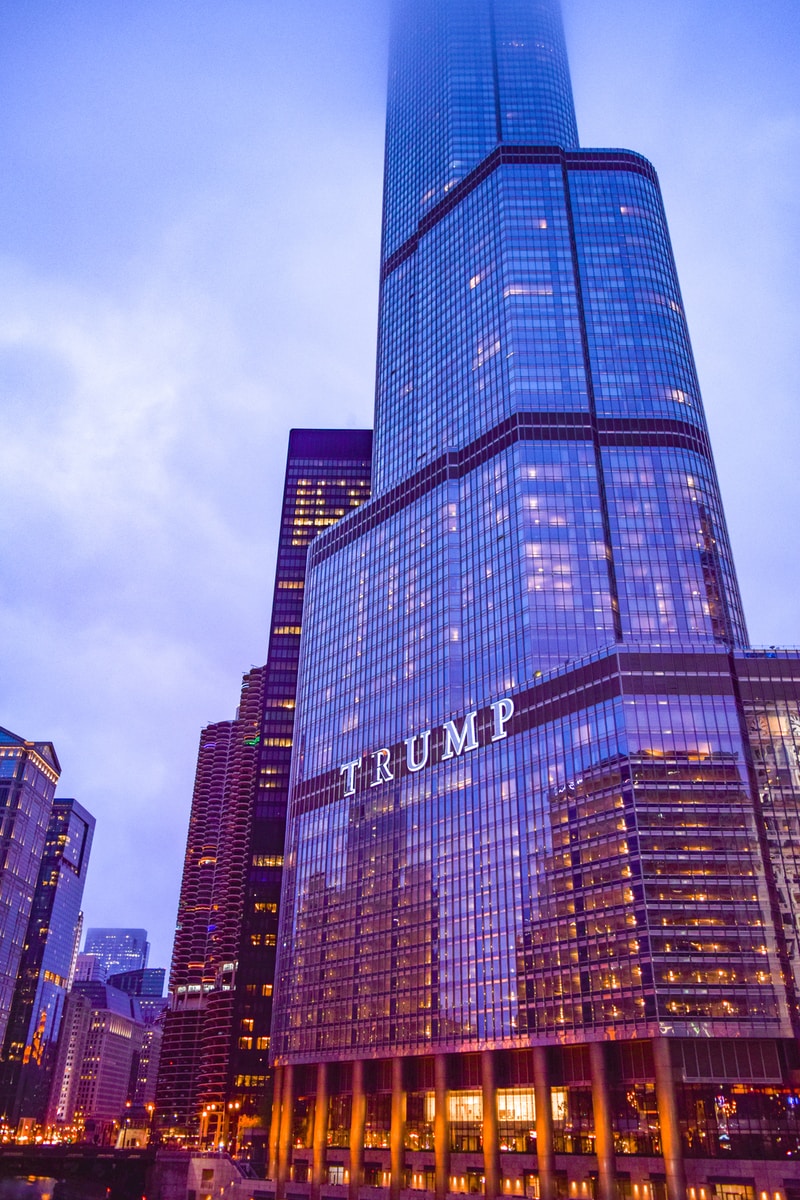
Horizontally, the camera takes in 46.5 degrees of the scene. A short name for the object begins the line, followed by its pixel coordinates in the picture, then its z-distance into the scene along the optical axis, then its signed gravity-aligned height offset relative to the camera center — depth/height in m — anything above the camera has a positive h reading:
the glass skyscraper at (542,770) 104.38 +44.60
